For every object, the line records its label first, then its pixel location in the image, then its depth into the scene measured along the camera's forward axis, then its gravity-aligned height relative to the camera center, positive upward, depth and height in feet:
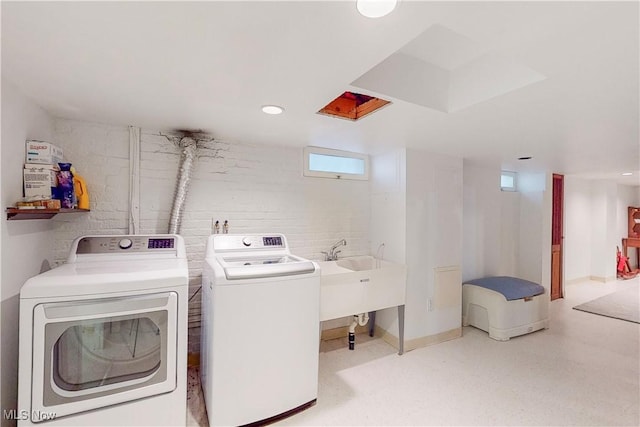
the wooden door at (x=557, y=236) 15.31 -1.10
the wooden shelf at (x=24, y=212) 4.78 -0.06
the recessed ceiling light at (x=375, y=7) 2.98 +2.20
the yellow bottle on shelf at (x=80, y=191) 6.32 +0.41
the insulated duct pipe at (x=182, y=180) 7.66 +0.83
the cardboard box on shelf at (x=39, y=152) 5.50 +1.10
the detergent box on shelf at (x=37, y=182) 5.36 +0.51
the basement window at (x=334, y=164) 9.99 +1.81
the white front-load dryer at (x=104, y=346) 4.44 -2.39
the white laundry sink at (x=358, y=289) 7.89 -2.23
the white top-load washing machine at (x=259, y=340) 5.72 -2.72
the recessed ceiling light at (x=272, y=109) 6.03 +2.22
